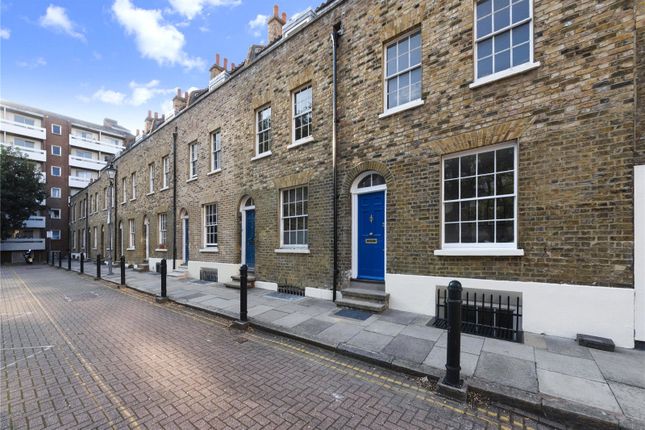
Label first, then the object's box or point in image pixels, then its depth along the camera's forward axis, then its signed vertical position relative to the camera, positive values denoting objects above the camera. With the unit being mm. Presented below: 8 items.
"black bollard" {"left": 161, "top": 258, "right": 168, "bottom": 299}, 8734 -1812
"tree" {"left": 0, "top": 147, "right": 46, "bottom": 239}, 26156 +2760
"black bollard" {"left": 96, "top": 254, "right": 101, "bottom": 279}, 14399 -2638
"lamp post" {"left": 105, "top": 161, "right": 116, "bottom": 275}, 15109 +2426
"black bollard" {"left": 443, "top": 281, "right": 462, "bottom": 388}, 3432 -1450
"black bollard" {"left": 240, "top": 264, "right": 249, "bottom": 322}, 6074 -1718
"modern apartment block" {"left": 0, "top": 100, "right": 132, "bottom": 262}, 31375 +7815
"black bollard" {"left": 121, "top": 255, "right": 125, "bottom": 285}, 11758 -2197
